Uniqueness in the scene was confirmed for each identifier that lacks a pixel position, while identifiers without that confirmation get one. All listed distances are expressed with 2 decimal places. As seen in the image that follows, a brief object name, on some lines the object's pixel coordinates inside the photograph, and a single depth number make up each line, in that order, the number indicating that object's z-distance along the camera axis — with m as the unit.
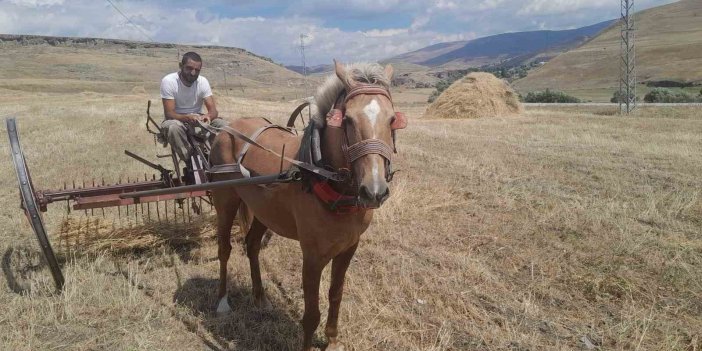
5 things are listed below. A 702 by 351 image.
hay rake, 4.18
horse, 2.92
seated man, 5.68
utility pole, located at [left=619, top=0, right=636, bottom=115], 25.35
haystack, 24.23
